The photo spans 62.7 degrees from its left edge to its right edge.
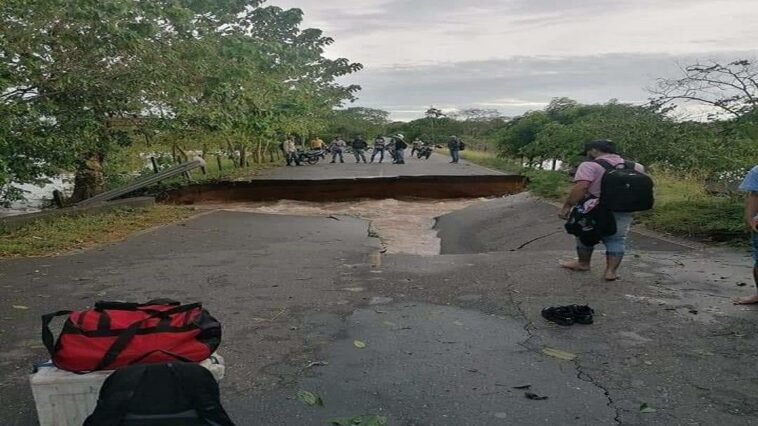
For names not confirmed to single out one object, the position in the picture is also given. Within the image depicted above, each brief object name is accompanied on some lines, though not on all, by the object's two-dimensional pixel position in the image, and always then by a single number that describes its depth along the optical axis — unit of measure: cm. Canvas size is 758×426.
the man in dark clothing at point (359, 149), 3198
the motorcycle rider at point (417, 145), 3543
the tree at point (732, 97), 917
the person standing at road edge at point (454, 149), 2945
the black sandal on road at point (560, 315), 491
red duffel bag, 278
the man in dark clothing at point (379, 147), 3139
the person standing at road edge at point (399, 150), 2942
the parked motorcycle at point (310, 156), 3000
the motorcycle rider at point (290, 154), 2945
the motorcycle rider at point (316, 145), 3305
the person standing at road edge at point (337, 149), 3197
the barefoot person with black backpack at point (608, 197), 605
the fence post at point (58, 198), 1321
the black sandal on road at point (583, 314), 495
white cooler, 279
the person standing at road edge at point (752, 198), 508
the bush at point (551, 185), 1445
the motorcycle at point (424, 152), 3469
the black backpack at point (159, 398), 255
